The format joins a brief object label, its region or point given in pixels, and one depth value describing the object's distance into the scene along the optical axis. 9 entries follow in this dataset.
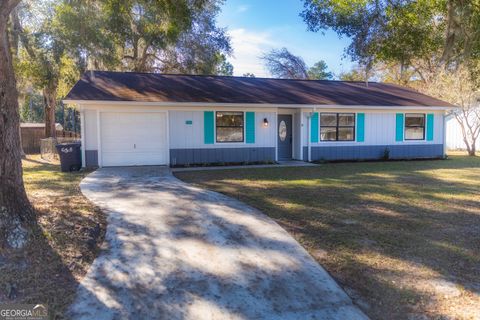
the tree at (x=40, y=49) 16.98
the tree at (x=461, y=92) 18.58
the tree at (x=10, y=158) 4.31
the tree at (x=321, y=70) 46.81
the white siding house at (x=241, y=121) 12.34
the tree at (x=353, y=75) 29.70
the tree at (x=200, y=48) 20.28
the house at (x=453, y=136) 23.56
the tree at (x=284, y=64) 32.19
